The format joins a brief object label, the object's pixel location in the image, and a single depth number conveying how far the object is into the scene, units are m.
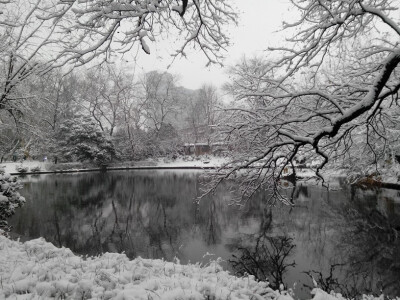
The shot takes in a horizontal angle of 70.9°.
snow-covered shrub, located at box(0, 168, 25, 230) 8.39
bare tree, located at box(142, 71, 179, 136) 41.29
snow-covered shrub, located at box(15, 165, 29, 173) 27.64
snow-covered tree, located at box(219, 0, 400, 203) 3.78
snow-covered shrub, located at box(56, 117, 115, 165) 32.00
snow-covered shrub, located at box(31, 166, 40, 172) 28.76
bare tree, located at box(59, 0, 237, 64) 3.23
